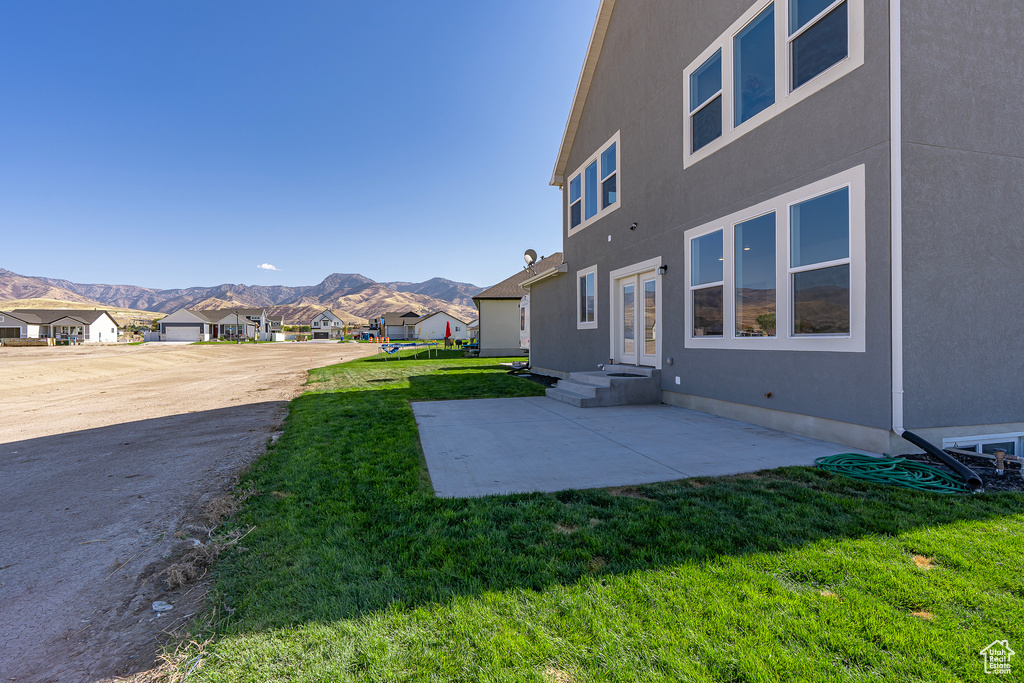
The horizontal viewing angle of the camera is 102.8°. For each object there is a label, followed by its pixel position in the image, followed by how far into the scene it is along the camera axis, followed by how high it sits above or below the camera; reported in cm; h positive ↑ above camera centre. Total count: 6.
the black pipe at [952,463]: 347 -108
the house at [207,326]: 6988 +305
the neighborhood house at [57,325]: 5928 +274
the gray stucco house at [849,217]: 432 +156
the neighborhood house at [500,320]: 2612 +146
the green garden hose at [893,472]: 351 -121
